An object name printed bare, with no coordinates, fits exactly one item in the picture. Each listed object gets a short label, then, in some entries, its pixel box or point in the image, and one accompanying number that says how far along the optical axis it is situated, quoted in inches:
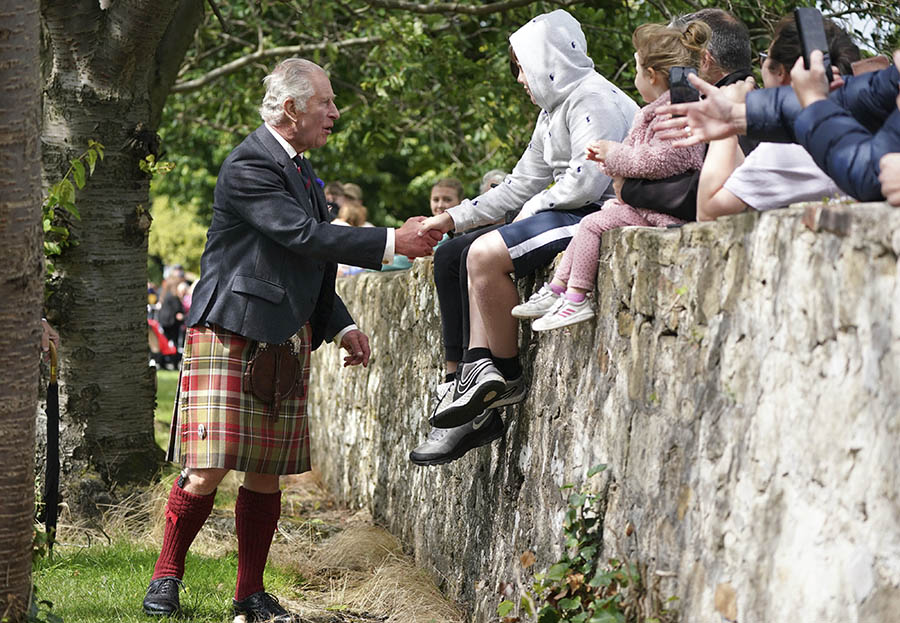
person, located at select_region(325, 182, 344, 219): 879.1
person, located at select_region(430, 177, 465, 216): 707.4
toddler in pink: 280.4
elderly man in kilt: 363.6
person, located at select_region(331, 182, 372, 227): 815.7
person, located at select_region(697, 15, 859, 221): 234.7
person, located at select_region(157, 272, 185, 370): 1886.1
